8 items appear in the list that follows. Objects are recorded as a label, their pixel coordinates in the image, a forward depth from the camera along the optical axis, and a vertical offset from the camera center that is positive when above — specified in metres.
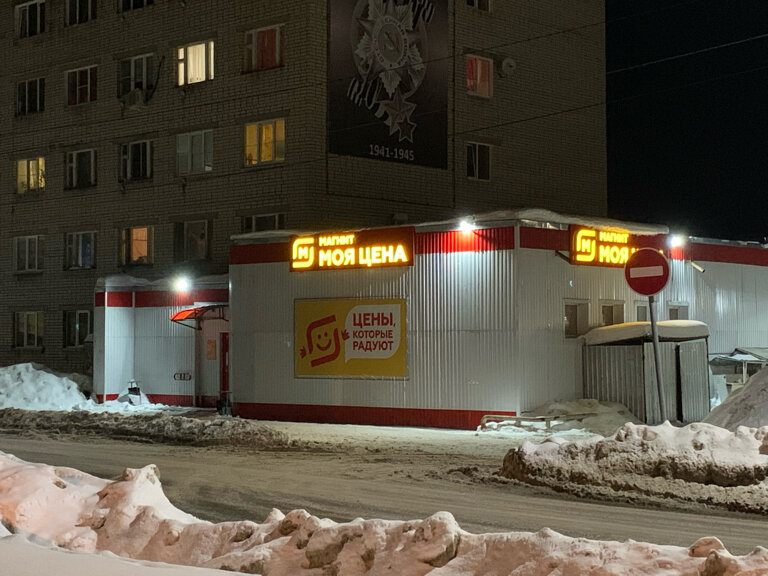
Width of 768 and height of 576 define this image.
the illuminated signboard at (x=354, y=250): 24.33 +2.16
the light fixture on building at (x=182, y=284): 31.45 +1.79
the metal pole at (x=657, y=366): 15.85 -0.39
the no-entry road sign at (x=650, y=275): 15.77 +0.96
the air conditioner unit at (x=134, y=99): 36.47 +8.37
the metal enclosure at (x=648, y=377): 22.58 -0.80
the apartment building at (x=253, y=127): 32.78 +7.20
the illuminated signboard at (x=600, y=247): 23.58 +2.11
